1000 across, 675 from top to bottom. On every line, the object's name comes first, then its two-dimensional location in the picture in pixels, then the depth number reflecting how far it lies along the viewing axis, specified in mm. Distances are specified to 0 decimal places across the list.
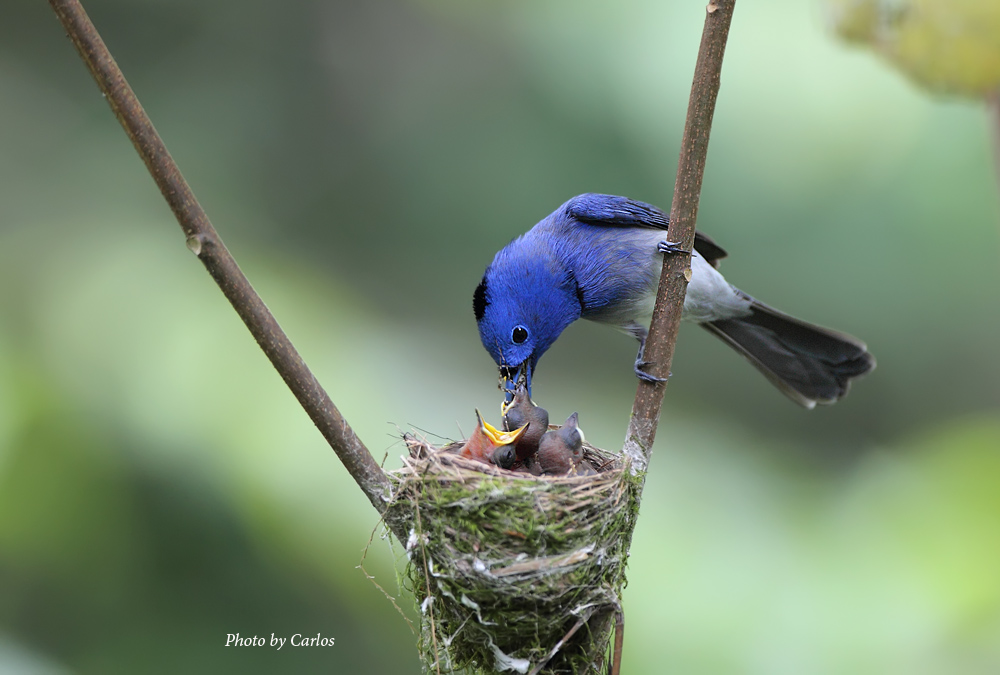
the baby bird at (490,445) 7016
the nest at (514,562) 5352
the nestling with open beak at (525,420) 7594
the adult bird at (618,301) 8031
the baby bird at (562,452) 7070
